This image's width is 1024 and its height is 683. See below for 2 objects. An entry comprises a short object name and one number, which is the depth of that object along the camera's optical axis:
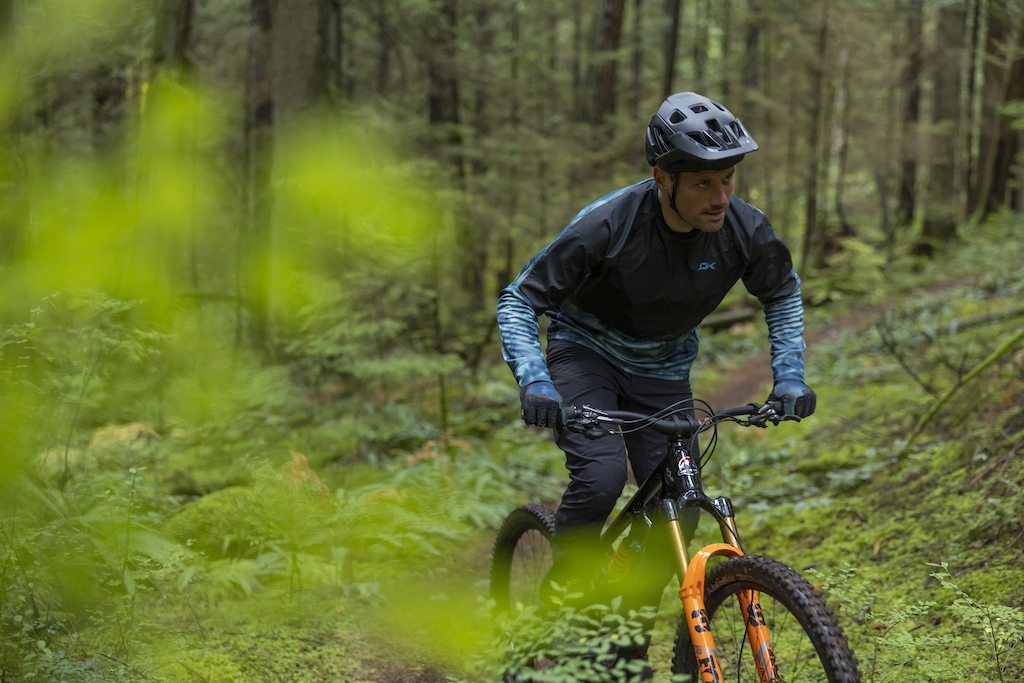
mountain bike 2.30
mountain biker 2.84
